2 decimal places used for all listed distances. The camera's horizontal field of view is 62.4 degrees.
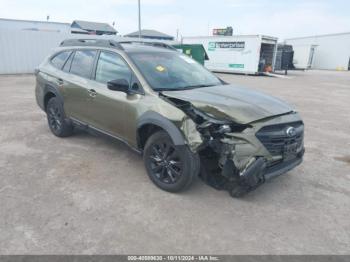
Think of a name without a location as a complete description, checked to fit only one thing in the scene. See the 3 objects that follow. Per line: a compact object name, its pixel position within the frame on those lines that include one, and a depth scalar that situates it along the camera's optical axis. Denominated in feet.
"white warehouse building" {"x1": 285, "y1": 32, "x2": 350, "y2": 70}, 123.24
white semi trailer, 67.36
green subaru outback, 10.03
